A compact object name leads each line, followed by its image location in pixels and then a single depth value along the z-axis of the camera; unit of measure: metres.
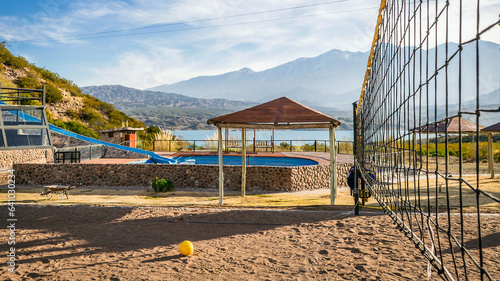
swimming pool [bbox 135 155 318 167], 16.91
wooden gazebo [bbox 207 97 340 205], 8.51
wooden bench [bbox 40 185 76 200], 8.78
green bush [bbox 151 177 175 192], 10.41
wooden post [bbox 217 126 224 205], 8.49
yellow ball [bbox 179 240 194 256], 4.38
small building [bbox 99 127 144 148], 21.12
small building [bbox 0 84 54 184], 12.05
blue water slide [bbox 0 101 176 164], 15.95
